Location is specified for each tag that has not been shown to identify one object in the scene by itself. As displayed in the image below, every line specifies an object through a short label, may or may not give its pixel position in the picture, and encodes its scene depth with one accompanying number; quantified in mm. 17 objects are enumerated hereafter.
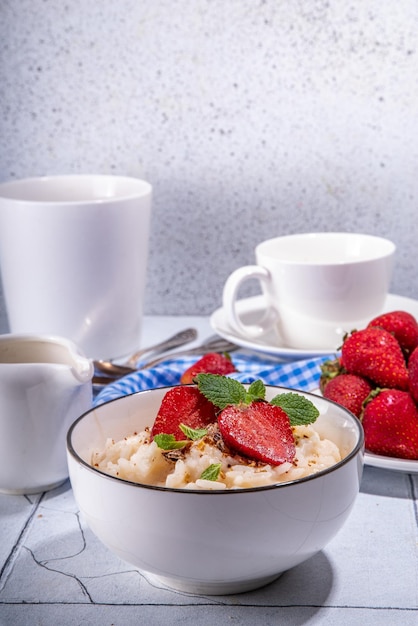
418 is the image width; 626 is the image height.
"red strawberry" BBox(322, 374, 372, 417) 747
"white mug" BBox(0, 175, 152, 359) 894
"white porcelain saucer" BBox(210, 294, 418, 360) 899
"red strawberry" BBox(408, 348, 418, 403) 726
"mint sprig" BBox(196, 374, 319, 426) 644
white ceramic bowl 581
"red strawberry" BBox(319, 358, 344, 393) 790
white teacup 895
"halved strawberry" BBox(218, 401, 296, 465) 621
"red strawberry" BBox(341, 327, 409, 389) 754
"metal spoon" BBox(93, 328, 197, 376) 873
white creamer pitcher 711
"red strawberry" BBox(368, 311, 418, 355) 800
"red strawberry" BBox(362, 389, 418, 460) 712
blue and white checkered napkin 825
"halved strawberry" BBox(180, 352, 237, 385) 831
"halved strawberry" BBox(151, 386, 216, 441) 650
